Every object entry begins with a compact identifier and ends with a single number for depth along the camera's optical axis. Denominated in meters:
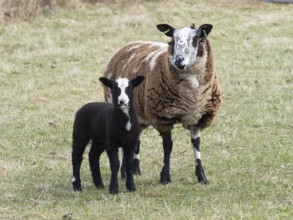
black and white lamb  17.00
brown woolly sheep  18.11
